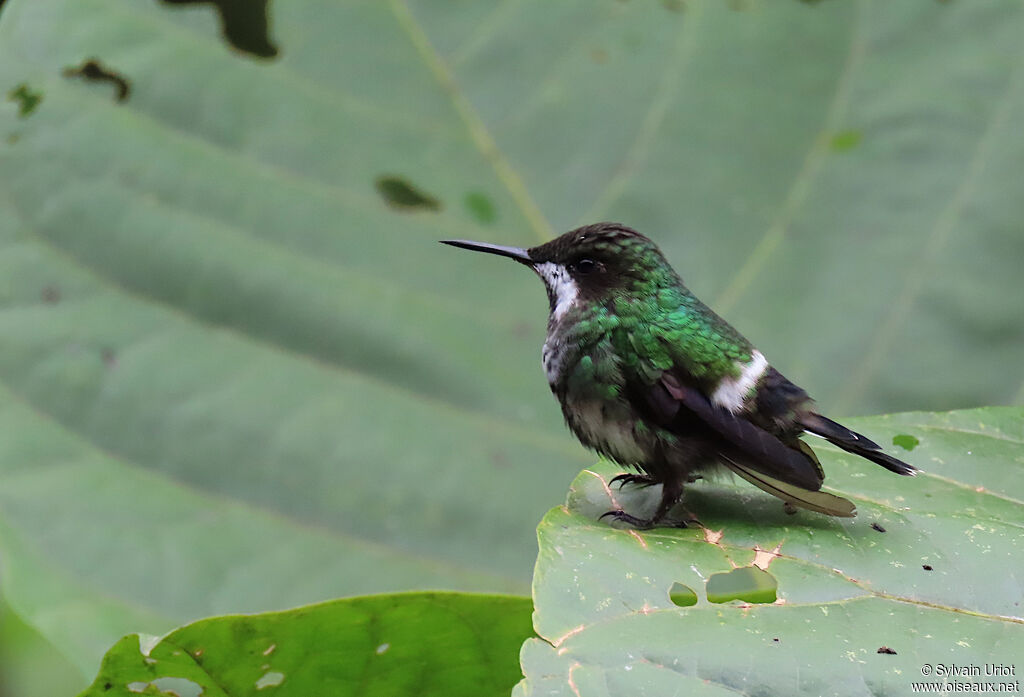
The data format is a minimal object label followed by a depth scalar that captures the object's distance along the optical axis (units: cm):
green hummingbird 209
